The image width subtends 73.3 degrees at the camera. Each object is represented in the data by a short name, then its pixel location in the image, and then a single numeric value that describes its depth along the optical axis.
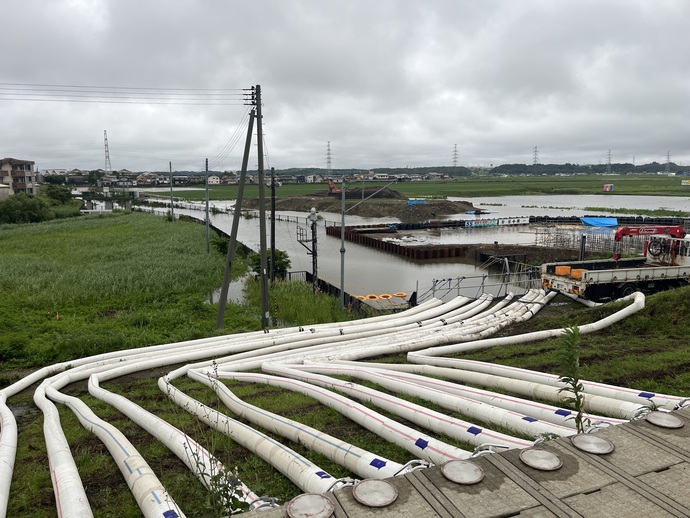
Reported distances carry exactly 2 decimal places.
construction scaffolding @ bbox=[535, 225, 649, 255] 42.81
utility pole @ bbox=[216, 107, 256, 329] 18.12
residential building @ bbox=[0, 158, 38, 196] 88.94
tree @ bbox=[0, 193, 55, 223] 68.19
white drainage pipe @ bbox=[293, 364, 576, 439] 6.50
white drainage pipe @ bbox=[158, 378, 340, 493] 5.40
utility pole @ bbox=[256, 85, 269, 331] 18.06
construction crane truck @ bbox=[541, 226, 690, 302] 21.64
